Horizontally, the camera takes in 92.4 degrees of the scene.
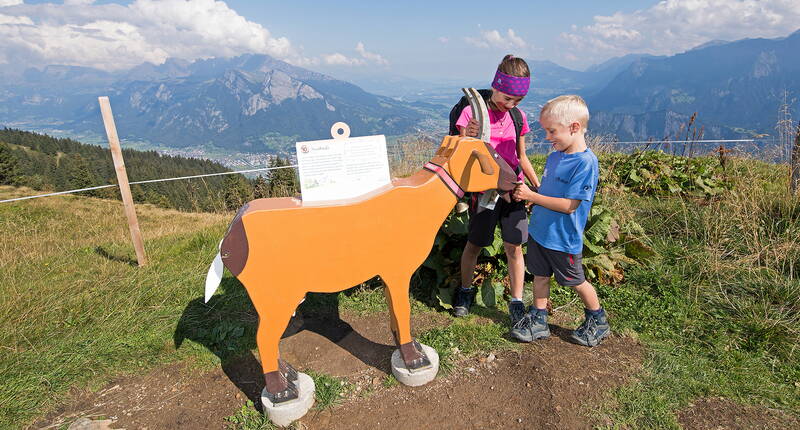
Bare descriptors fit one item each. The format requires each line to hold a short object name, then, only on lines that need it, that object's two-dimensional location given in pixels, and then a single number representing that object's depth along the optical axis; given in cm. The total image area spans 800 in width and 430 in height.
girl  264
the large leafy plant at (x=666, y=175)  615
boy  261
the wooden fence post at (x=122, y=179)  452
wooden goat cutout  222
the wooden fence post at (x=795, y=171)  477
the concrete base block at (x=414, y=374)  275
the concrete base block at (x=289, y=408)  246
